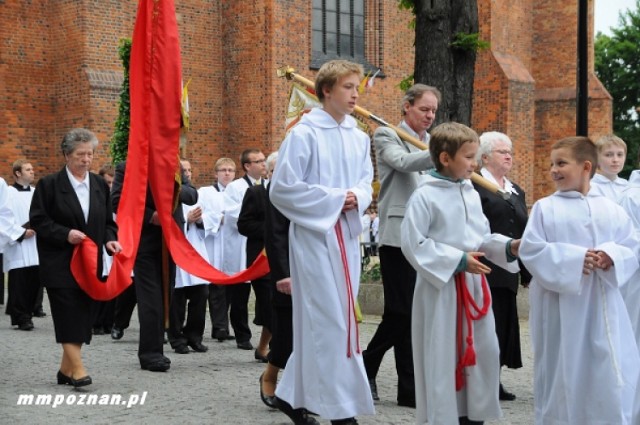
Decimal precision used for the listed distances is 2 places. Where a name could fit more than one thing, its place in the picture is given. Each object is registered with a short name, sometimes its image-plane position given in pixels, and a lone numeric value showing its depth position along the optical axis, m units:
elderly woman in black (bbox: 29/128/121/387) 8.15
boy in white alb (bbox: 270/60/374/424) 6.11
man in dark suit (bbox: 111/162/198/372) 9.27
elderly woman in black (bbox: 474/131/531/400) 7.77
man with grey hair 7.34
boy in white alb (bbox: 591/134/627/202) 8.06
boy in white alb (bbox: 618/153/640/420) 6.81
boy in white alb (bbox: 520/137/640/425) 5.50
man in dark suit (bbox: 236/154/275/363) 9.84
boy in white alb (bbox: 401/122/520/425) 5.61
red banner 9.09
